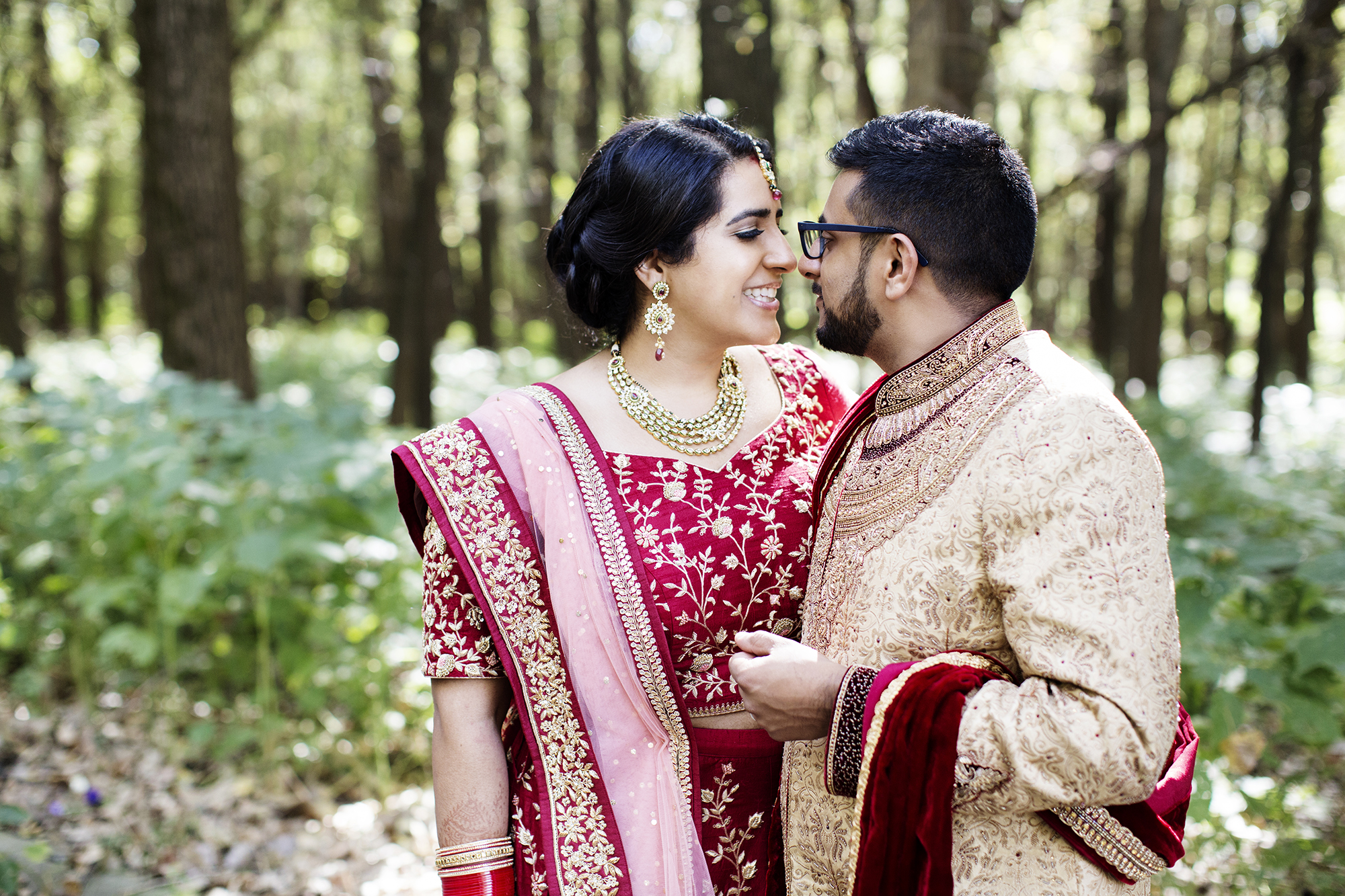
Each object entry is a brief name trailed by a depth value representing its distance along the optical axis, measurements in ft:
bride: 6.04
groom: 4.26
